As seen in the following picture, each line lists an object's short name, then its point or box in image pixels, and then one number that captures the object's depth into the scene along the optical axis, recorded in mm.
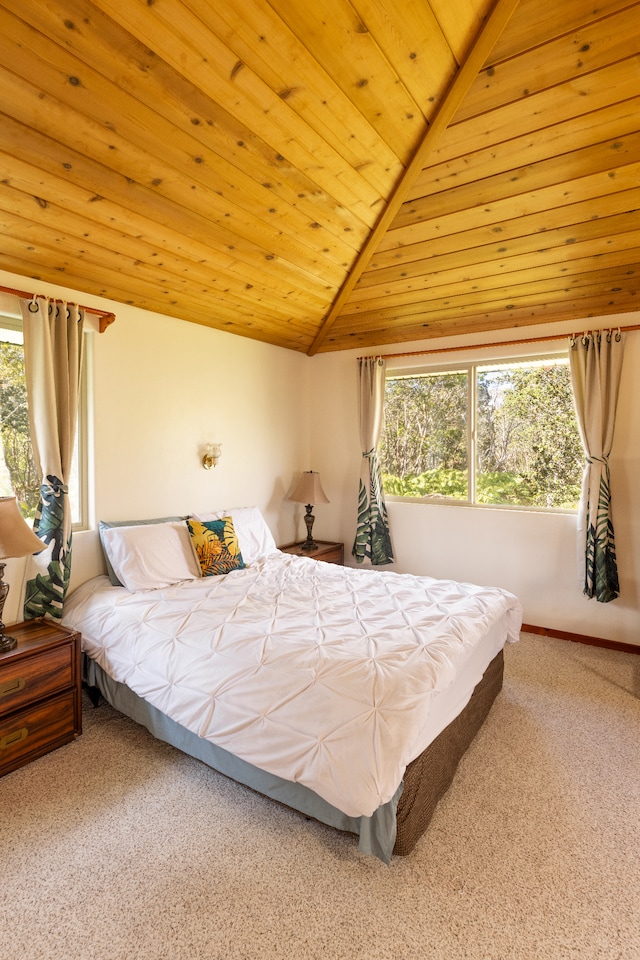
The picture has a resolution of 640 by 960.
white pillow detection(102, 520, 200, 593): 2771
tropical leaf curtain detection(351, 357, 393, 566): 4309
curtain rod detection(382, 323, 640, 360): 3496
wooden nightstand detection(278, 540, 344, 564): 4215
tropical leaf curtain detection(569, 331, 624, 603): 3297
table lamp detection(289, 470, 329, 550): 4367
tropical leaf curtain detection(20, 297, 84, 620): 2574
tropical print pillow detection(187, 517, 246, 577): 3062
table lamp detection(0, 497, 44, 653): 2092
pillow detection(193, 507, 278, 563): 3508
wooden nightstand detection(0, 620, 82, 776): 2082
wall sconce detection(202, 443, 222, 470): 3719
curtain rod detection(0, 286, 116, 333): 2876
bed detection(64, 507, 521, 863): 1570
